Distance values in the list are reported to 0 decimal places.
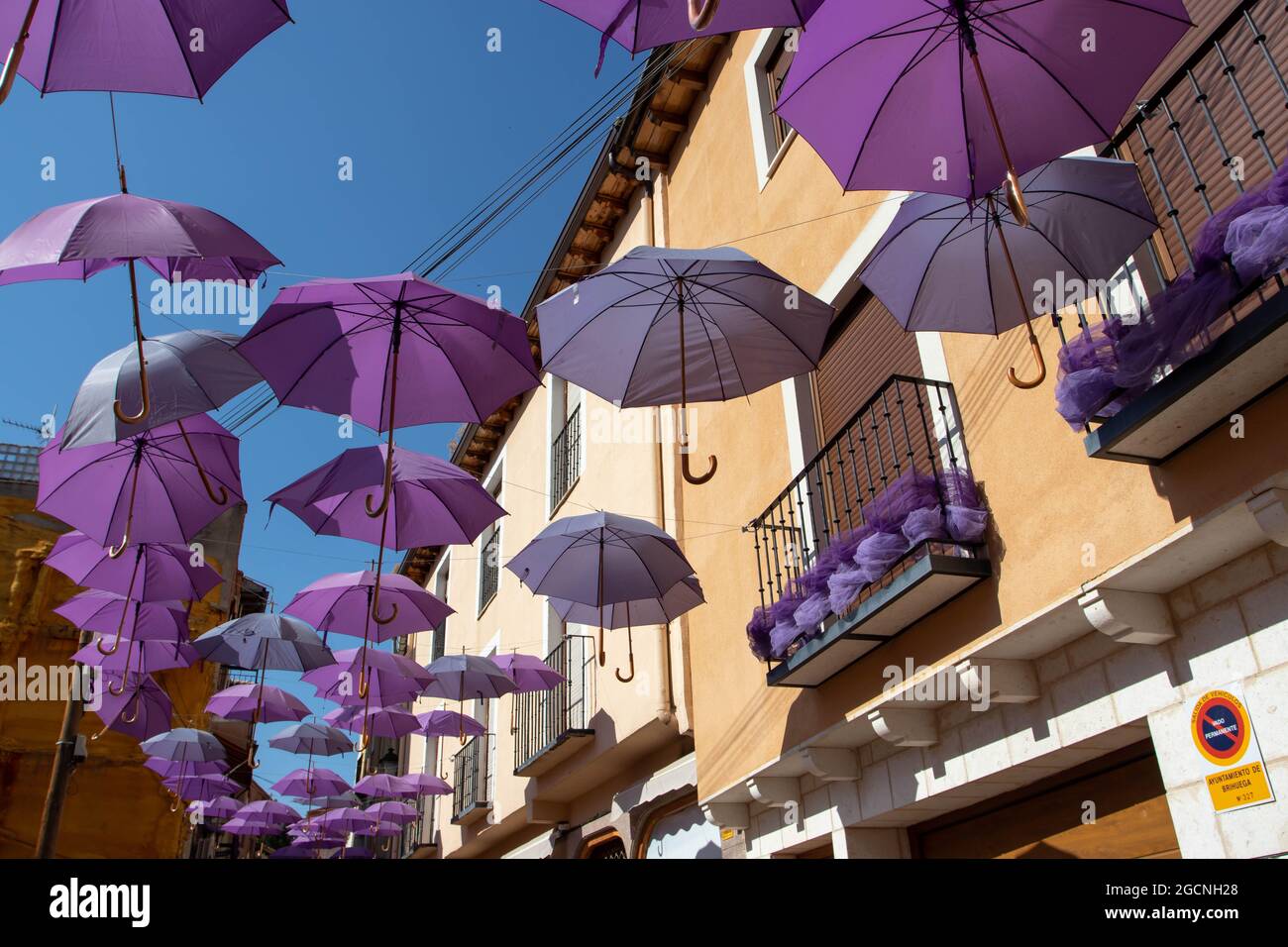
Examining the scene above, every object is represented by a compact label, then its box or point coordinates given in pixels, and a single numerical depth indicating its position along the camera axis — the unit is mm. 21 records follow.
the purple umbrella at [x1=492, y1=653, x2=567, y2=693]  12094
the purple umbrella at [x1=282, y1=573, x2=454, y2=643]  10359
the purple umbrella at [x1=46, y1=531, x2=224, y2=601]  9359
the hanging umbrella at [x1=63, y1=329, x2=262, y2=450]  6195
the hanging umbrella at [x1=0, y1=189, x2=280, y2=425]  4664
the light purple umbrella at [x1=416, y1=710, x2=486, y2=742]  14250
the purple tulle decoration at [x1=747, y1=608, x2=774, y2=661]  7797
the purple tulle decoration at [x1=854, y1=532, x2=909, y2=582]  6211
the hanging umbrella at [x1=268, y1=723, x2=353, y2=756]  16703
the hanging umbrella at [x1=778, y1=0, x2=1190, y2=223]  4105
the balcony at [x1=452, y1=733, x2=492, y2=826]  16594
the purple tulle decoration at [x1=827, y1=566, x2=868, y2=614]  6512
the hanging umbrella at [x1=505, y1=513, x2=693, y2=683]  8859
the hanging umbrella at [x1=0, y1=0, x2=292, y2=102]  4215
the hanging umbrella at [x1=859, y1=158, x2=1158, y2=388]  4934
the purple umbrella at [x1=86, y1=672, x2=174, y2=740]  13281
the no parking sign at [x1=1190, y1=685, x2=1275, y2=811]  4387
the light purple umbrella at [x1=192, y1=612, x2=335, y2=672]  11367
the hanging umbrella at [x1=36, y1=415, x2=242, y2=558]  7781
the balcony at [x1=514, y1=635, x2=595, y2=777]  12242
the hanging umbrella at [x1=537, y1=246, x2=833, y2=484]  5926
